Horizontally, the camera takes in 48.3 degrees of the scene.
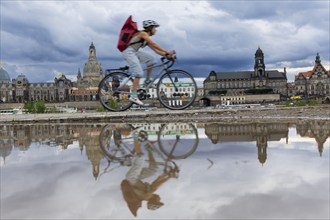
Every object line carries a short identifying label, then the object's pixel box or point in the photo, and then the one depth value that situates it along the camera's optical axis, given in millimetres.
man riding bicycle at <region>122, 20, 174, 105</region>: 8188
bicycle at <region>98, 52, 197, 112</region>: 8789
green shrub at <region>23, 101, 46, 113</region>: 74400
